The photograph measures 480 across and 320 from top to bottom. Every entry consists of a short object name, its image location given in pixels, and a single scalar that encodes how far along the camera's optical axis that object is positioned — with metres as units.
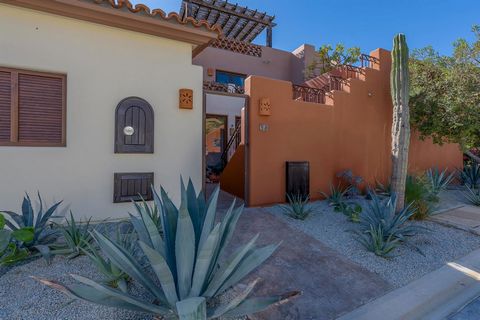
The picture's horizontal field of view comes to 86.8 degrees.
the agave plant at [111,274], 2.50
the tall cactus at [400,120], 5.21
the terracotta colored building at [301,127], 5.97
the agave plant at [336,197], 5.95
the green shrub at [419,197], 5.50
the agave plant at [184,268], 1.77
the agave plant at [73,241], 3.18
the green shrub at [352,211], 5.07
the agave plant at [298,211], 5.27
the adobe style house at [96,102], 4.11
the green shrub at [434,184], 6.40
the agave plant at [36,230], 3.11
